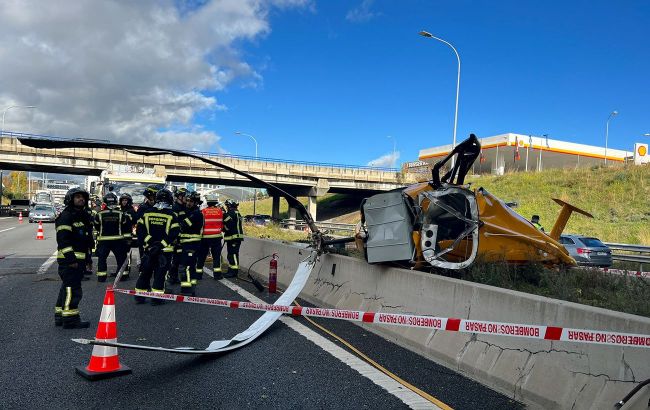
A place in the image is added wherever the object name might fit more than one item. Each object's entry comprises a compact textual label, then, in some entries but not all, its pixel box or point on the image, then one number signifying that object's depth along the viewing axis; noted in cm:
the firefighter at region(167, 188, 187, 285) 958
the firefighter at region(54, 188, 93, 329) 642
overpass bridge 4125
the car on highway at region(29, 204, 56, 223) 3641
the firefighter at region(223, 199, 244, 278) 1133
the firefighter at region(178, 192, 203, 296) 929
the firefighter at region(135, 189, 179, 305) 831
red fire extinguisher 926
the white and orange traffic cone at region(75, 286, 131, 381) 459
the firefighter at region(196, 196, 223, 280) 1089
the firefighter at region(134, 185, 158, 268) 869
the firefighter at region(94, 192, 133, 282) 1010
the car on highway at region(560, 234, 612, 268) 1683
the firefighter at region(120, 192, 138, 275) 1047
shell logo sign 4675
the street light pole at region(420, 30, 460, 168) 2547
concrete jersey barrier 355
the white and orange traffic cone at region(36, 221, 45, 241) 2105
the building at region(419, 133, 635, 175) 4753
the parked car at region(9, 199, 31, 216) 5072
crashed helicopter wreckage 673
